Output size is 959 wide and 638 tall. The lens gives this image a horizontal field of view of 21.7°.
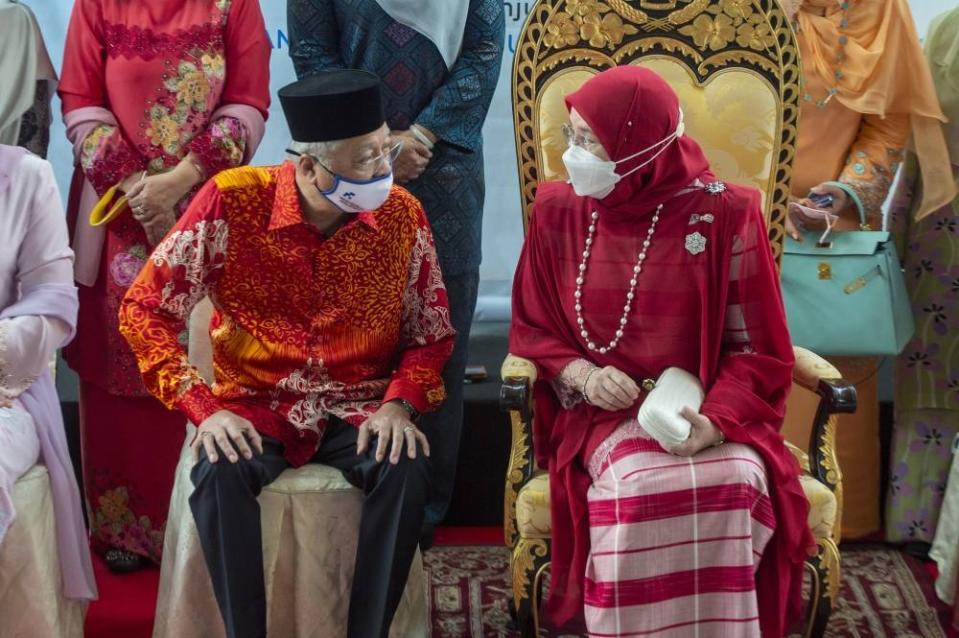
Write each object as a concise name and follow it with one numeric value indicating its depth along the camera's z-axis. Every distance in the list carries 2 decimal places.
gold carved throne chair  5.84
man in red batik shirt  5.01
